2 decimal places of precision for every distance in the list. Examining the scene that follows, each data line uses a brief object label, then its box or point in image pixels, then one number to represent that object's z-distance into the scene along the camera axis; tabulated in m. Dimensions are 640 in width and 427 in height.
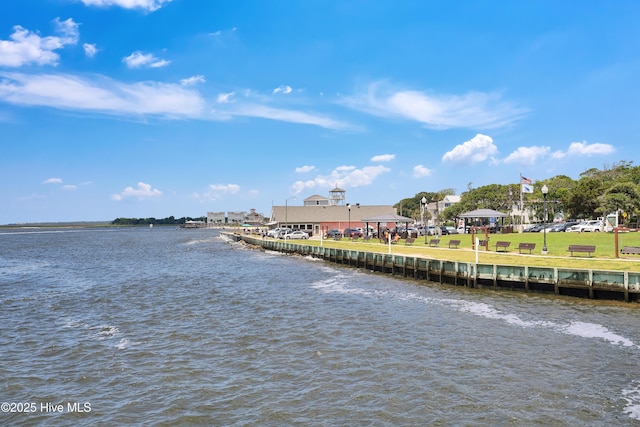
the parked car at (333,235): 67.80
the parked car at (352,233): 67.64
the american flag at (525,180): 55.59
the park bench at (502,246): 34.91
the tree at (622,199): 69.25
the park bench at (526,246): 32.34
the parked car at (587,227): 58.28
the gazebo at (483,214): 54.41
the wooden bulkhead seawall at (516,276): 21.42
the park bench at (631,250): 27.27
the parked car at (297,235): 78.07
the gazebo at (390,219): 57.67
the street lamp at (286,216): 96.94
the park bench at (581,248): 28.47
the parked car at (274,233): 83.35
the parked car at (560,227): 62.06
